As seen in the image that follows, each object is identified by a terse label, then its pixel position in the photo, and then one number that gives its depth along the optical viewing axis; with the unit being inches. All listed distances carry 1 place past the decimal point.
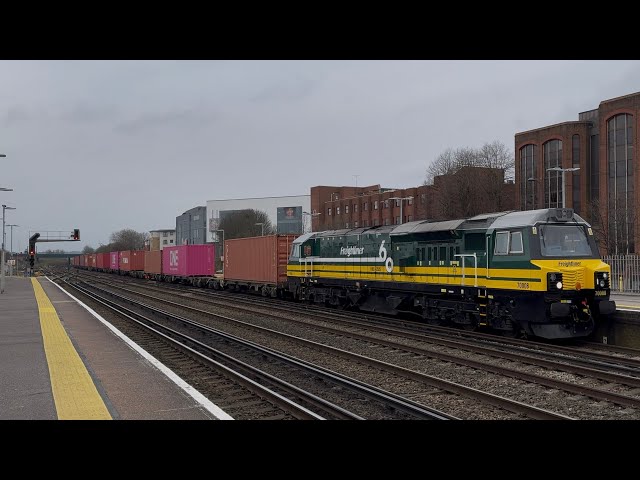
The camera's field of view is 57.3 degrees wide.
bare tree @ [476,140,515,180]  2310.5
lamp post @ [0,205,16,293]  1560.0
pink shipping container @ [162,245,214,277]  1845.5
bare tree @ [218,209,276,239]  3641.7
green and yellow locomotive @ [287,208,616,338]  583.8
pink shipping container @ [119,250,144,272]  2642.7
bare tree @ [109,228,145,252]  6200.8
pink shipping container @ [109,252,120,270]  3115.7
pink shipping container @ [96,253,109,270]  3499.0
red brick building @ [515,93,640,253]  1684.3
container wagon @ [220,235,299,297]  1266.0
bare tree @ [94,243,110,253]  6700.3
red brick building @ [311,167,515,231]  2108.8
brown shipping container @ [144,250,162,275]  2272.6
